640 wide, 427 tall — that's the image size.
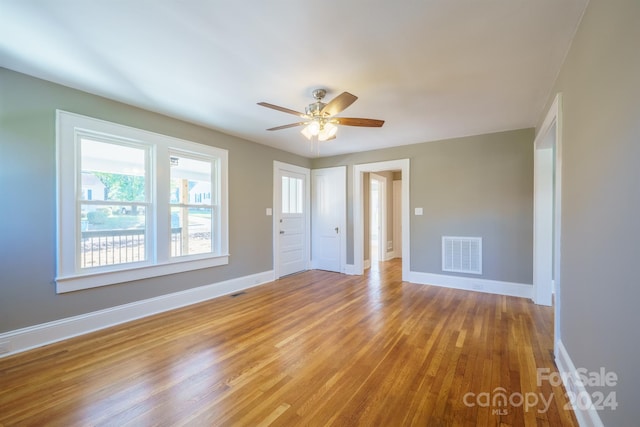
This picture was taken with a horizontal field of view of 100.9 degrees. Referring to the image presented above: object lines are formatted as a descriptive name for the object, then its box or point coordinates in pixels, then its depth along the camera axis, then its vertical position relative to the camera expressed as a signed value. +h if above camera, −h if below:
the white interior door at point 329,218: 5.61 -0.11
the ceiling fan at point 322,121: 2.62 +0.93
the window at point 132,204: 2.70 +0.12
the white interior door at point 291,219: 5.14 -0.12
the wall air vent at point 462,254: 4.27 -0.69
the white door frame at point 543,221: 3.50 -0.11
